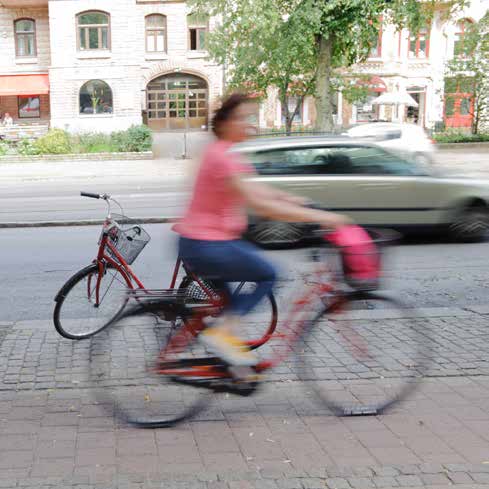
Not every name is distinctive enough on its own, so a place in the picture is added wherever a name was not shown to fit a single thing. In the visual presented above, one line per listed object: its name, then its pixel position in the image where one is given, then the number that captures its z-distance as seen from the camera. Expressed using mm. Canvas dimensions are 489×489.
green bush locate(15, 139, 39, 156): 30094
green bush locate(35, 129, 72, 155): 30094
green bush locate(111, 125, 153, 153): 30438
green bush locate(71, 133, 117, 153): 31031
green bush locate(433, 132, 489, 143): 34562
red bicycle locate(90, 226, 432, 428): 3963
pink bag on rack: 3795
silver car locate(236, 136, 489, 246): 9969
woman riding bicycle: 3734
